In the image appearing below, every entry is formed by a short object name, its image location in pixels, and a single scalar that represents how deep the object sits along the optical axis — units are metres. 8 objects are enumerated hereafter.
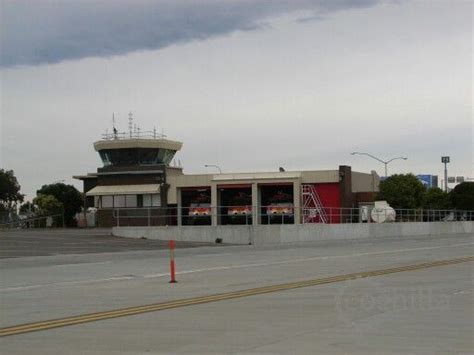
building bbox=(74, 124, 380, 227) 95.66
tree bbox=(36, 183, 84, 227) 112.49
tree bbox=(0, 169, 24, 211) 123.31
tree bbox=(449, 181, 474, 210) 119.75
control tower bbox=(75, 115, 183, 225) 97.44
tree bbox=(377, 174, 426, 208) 97.50
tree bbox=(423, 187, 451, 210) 104.94
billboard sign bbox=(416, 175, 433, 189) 164.88
